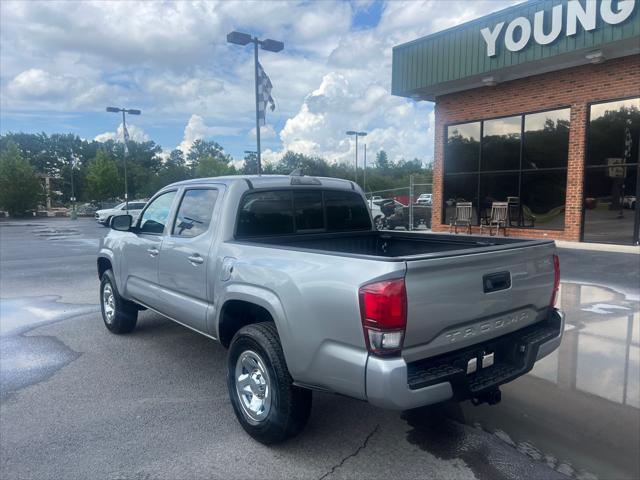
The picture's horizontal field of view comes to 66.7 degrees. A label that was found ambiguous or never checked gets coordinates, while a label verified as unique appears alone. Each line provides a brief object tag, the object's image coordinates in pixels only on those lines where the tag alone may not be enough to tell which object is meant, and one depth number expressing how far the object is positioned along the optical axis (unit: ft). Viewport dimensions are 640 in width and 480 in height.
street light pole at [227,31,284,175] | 48.14
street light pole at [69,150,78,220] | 136.22
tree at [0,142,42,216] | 141.49
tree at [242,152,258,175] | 294.31
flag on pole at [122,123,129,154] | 96.93
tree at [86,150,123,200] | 171.01
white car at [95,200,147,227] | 98.83
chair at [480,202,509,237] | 51.31
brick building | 41.19
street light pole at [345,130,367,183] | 136.87
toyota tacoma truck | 8.55
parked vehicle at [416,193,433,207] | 109.15
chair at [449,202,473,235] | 55.11
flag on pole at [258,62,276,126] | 51.67
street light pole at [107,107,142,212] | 97.85
